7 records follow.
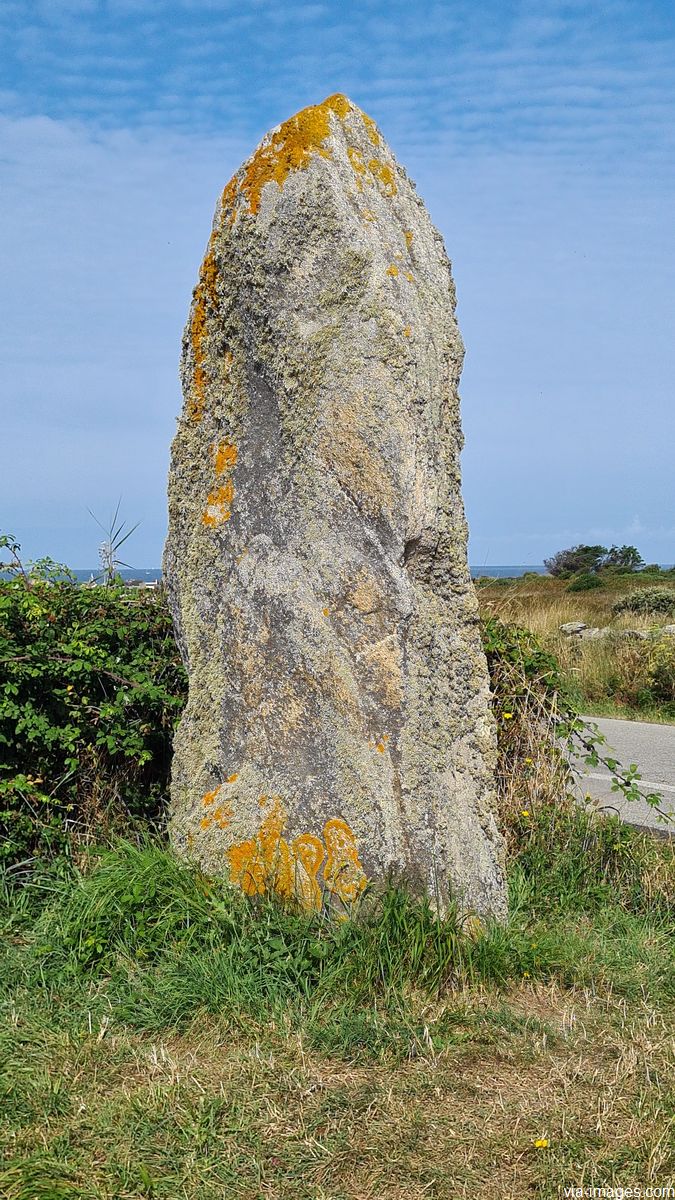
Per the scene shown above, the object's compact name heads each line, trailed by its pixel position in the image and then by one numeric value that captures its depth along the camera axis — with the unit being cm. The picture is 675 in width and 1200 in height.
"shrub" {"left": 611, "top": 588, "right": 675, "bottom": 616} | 2128
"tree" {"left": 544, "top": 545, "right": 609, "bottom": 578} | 3875
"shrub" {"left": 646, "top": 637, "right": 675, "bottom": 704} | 1309
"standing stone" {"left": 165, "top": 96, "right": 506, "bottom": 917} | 418
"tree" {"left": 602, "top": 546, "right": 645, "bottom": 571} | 3759
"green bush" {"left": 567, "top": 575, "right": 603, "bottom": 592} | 3219
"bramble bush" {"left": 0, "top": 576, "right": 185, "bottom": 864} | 515
